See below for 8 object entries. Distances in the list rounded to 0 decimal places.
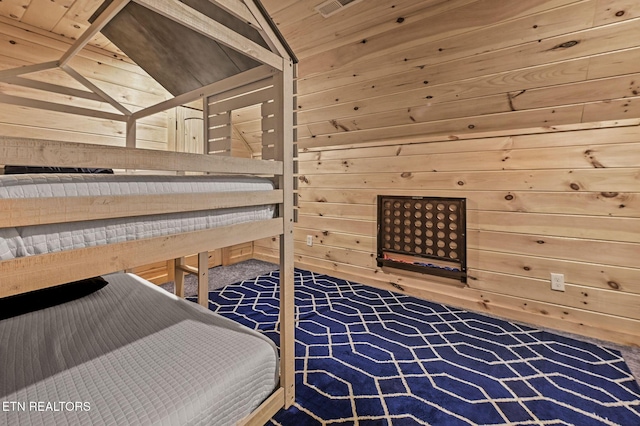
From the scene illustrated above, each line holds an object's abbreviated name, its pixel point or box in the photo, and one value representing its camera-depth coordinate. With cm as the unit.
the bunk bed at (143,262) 66
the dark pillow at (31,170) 177
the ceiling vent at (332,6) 191
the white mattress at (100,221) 62
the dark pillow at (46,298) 137
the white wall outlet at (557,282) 207
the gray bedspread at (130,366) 79
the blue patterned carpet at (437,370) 130
